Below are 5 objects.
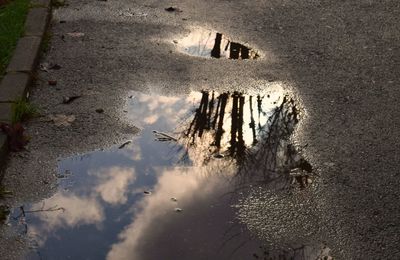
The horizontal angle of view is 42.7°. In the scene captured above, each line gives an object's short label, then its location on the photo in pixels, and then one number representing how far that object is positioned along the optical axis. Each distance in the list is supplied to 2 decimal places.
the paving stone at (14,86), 4.60
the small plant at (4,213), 3.36
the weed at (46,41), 5.92
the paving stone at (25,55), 5.14
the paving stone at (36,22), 6.06
